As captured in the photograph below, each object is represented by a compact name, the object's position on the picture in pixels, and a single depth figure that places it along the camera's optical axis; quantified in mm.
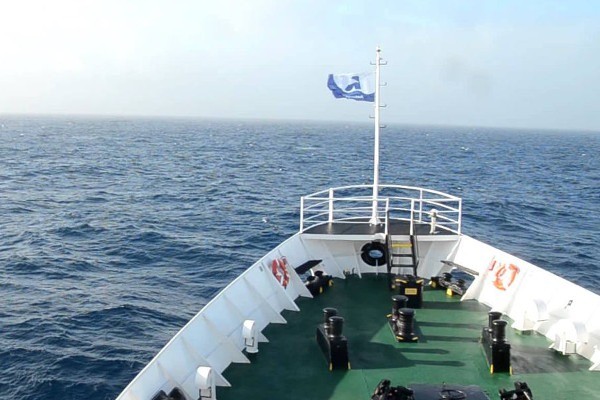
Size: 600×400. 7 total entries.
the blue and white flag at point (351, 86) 16438
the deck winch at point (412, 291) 14023
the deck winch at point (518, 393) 8945
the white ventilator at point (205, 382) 8938
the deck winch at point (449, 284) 14945
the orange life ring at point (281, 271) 14028
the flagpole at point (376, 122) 16194
